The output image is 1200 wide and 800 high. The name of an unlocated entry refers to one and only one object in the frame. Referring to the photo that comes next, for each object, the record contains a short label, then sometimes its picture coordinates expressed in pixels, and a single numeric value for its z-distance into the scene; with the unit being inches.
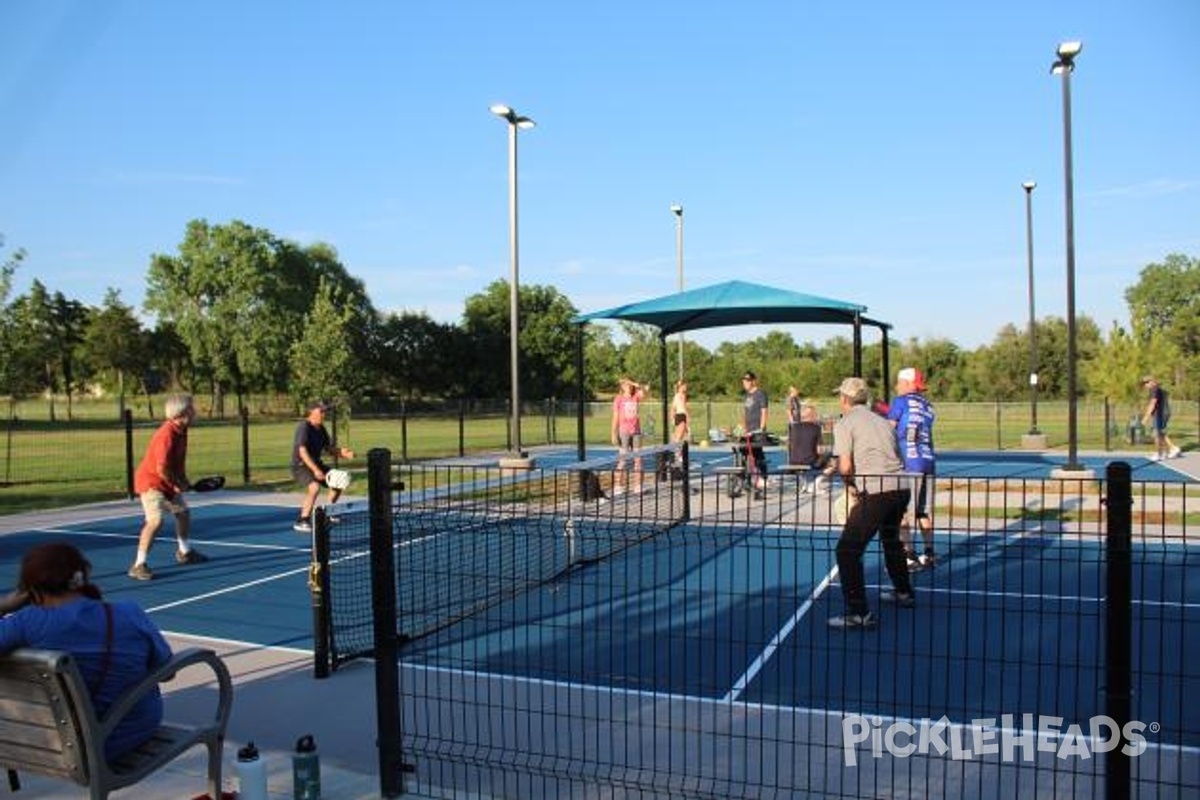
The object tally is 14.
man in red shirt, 377.4
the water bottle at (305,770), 161.3
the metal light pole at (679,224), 1162.6
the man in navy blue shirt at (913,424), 350.9
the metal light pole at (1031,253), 1048.0
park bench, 130.6
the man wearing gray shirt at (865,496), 268.1
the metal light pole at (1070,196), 669.9
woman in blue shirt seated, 136.1
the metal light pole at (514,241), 839.7
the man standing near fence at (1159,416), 862.5
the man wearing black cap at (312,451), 455.8
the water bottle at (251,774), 153.4
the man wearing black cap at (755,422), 586.1
